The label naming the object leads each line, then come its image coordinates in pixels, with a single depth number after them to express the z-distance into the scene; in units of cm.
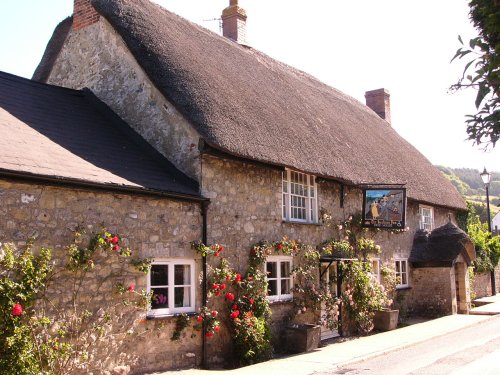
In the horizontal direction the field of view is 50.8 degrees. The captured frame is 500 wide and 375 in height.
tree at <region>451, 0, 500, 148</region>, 347
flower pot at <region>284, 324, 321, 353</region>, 1087
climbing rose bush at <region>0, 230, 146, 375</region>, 651
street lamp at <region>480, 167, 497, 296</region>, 2053
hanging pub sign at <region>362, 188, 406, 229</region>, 1334
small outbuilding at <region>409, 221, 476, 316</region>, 1700
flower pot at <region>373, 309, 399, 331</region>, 1410
